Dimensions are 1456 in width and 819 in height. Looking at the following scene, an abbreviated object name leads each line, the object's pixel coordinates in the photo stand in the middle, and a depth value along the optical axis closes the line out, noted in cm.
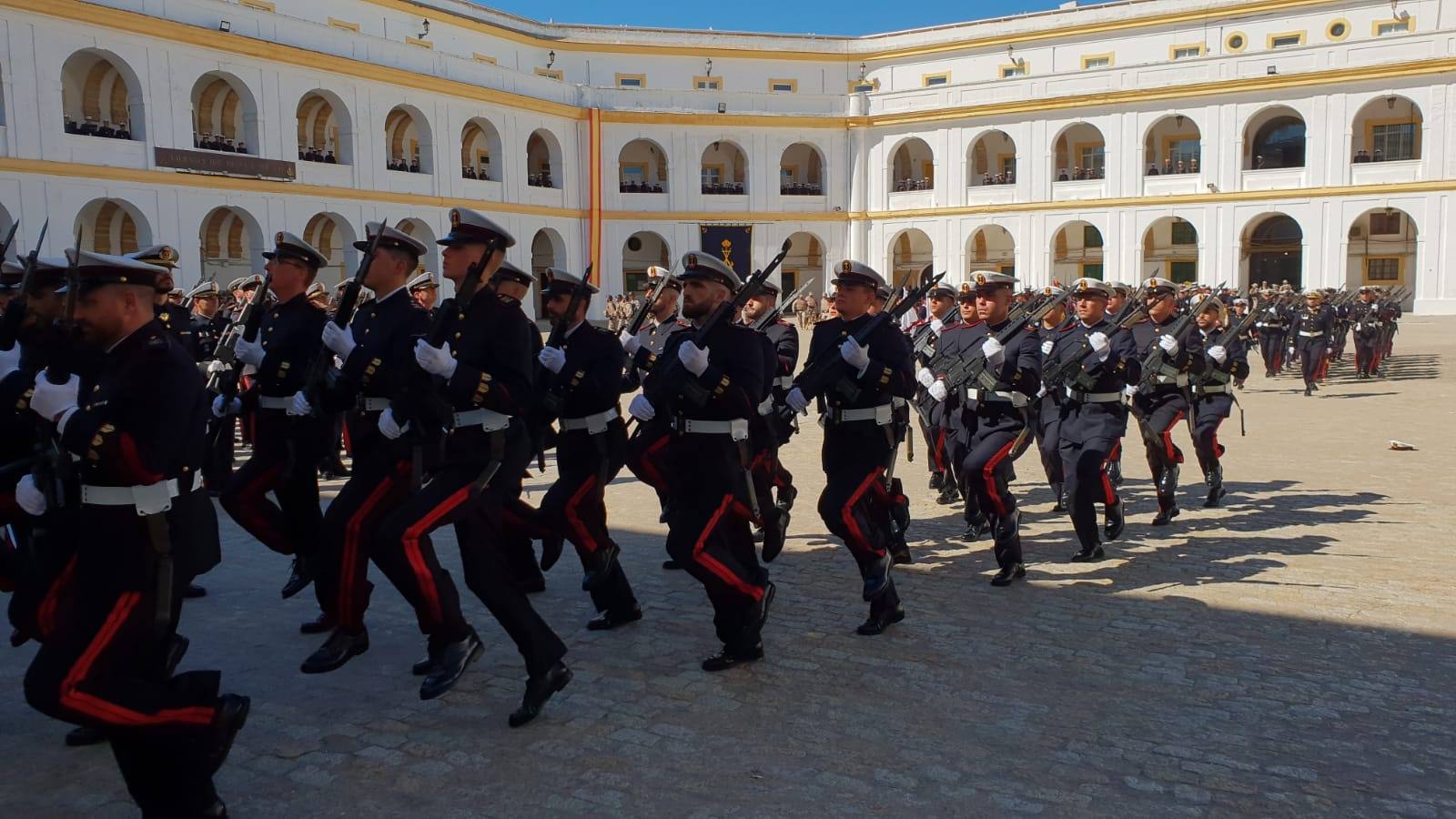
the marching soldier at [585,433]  664
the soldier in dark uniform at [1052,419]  847
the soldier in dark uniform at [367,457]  538
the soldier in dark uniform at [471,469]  494
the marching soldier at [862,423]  615
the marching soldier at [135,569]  367
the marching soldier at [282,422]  612
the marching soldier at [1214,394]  999
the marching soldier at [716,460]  553
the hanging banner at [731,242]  4431
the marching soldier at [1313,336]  2066
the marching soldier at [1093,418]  783
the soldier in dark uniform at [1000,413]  731
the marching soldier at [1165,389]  920
